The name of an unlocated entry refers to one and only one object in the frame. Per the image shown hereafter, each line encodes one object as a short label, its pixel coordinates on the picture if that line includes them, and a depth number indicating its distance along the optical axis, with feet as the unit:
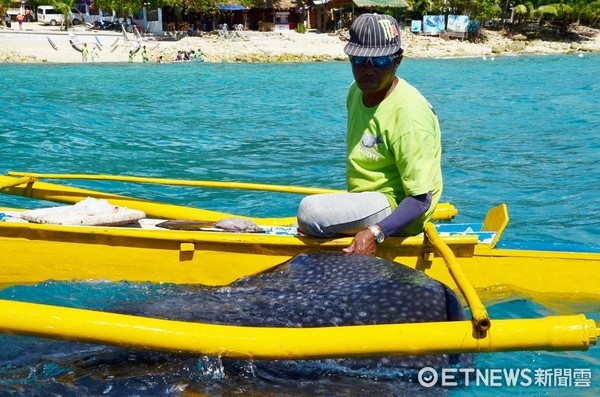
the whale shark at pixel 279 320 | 13.47
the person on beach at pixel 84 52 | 150.71
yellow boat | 16.57
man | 14.79
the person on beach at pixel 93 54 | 153.07
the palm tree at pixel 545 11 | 204.03
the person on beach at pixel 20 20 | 184.83
